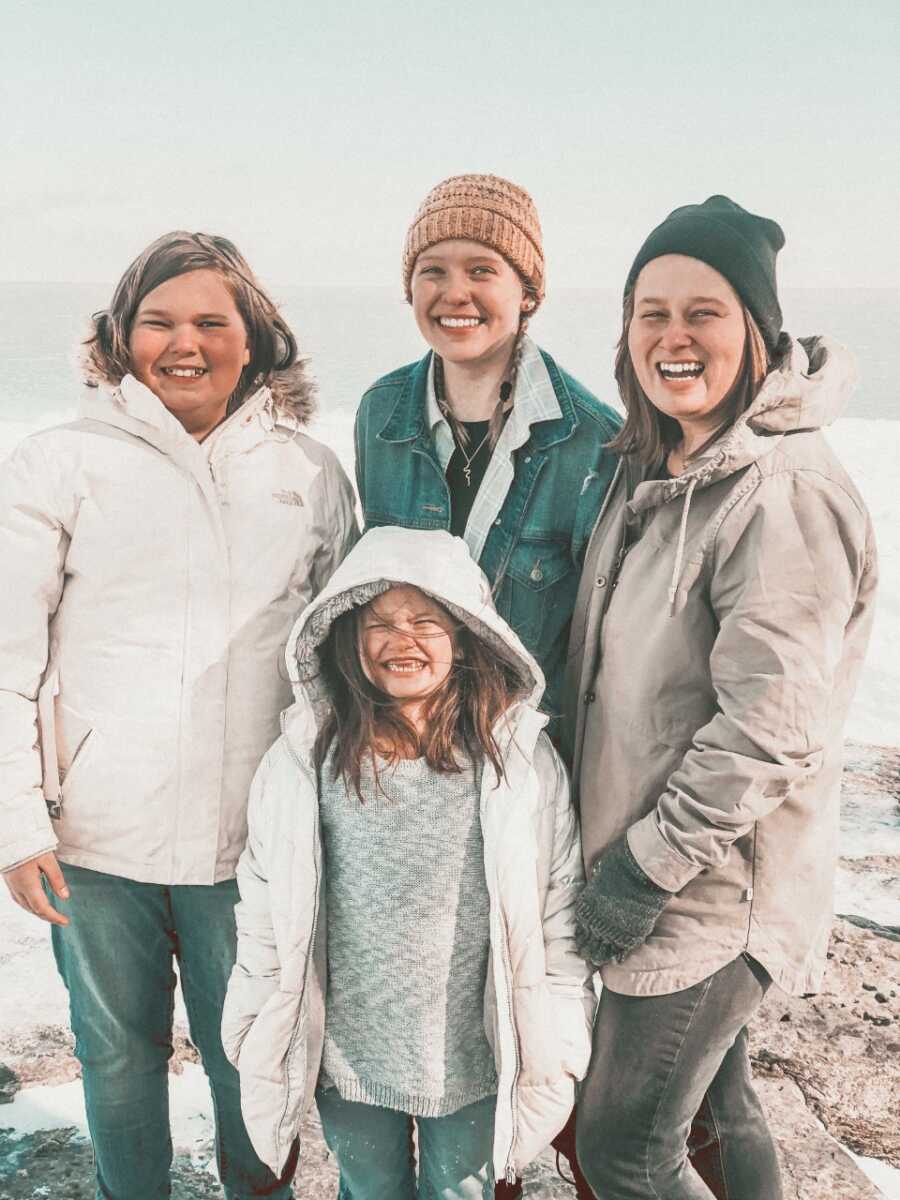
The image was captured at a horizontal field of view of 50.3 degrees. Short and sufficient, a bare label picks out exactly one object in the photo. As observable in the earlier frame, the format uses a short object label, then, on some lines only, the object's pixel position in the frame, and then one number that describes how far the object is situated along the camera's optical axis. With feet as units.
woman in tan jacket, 4.90
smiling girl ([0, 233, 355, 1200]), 5.96
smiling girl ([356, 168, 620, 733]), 7.14
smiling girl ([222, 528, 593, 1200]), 5.58
